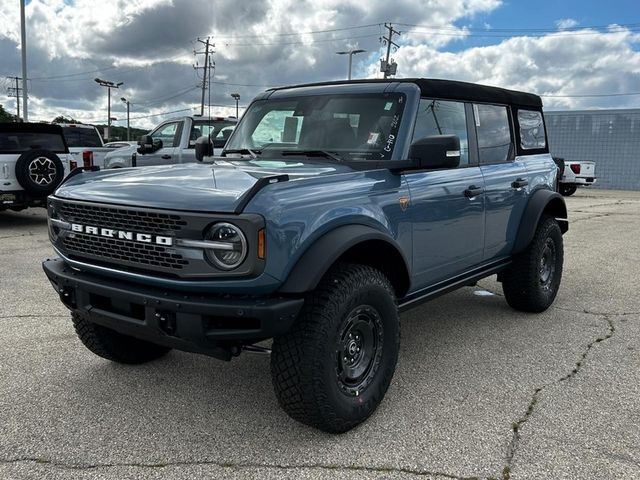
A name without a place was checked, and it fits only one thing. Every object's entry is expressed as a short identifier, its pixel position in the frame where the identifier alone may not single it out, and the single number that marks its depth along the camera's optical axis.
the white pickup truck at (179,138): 10.82
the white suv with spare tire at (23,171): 9.17
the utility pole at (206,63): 58.92
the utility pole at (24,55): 21.05
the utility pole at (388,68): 33.81
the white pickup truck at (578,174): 20.50
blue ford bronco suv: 2.56
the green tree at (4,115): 64.89
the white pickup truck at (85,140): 12.41
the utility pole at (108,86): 60.19
